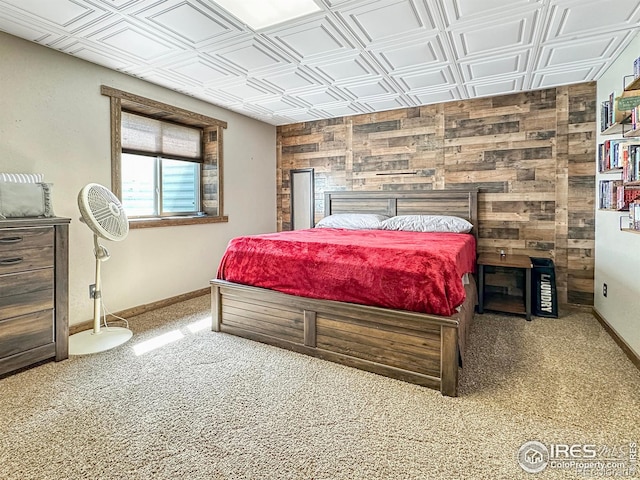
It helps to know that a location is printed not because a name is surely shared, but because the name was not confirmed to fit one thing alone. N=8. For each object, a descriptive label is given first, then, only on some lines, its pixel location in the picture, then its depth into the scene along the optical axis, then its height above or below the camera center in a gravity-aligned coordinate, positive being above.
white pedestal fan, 2.62 -0.01
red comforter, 2.17 -0.25
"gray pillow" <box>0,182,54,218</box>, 2.26 +0.22
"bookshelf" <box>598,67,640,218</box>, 2.21 +0.60
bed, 2.09 -0.68
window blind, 3.69 +1.09
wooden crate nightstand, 3.40 -0.62
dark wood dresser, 2.20 -0.39
